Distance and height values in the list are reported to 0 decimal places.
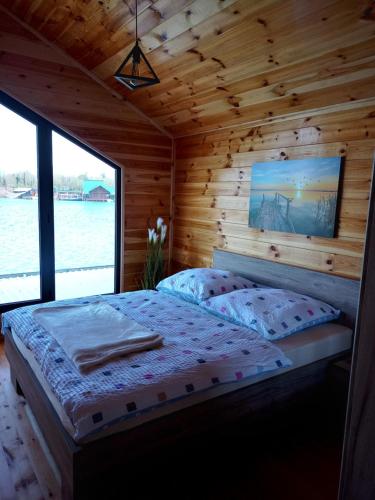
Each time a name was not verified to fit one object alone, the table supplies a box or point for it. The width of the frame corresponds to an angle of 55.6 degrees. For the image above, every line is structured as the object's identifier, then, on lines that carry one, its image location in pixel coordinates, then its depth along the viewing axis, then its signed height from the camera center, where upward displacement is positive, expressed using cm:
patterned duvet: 151 -85
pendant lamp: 201 +68
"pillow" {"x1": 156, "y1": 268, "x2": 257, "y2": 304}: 285 -70
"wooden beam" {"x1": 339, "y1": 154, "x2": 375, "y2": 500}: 75 -42
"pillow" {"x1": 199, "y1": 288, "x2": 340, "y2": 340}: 227 -73
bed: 146 -101
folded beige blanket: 187 -82
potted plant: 406 -70
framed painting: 259 +6
